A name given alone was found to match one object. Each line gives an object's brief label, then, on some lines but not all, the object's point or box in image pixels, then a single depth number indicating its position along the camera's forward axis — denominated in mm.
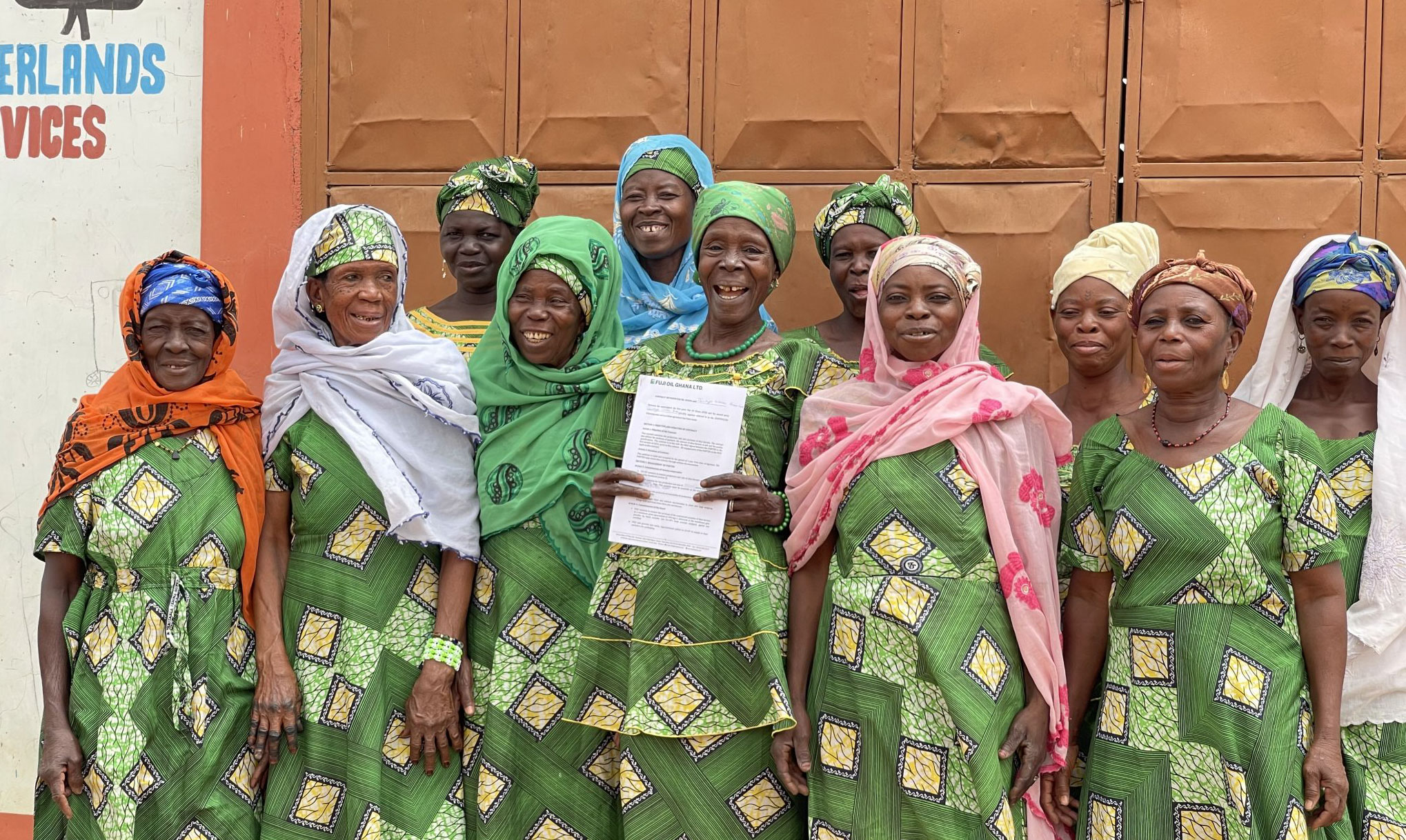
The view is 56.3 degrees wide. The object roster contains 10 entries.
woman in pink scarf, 3143
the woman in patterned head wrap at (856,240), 4121
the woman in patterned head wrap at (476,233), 4594
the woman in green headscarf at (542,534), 3490
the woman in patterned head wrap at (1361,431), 3314
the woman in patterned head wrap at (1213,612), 3104
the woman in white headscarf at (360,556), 3531
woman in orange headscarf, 3498
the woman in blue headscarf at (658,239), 4227
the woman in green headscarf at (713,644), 3318
